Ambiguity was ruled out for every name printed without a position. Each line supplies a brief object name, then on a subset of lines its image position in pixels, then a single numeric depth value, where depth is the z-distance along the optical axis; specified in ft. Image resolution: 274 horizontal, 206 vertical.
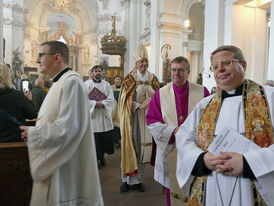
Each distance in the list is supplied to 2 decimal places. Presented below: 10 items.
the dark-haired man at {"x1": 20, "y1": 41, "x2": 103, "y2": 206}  5.71
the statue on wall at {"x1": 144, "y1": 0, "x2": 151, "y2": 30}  46.50
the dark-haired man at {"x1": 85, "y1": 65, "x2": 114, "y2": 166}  17.22
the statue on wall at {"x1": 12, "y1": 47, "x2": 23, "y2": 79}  73.00
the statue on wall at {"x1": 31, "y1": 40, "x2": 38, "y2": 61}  87.61
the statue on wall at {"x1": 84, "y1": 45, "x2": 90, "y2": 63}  94.22
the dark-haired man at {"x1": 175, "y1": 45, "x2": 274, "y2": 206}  4.69
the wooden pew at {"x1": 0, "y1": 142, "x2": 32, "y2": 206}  7.78
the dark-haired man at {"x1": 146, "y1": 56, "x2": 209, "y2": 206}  9.03
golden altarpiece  93.45
